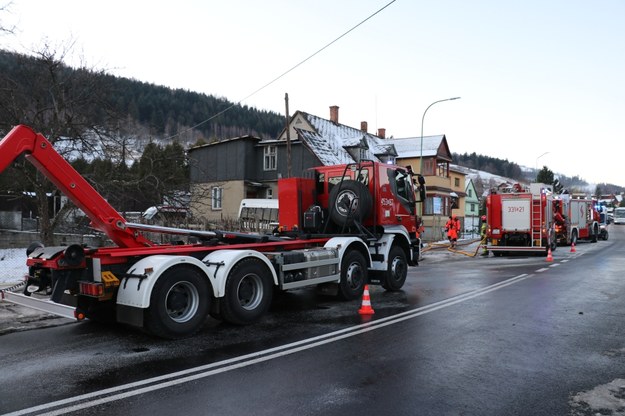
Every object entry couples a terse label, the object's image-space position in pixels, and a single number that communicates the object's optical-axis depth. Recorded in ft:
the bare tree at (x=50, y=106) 45.01
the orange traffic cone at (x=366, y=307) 27.58
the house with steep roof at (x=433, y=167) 140.97
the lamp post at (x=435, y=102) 83.90
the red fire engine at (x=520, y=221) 69.82
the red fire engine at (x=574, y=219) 88.84
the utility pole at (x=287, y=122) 84.49
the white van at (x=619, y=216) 242.99
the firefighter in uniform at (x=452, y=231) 84.43
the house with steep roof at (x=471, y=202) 203.62
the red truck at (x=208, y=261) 21.15
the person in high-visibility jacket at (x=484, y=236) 74.86
